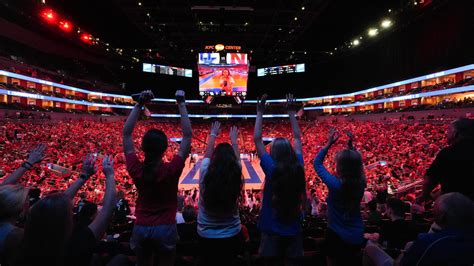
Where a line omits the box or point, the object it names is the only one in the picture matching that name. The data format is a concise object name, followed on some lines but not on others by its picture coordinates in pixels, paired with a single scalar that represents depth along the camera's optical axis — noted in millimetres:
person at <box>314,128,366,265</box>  2928
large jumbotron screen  42281
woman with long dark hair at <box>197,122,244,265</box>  2678
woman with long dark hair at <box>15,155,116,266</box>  1761
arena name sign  42056
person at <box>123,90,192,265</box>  2705
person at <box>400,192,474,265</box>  2037
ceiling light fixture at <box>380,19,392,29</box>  36406
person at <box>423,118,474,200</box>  2959
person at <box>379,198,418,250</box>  3556
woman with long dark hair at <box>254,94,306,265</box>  2846
